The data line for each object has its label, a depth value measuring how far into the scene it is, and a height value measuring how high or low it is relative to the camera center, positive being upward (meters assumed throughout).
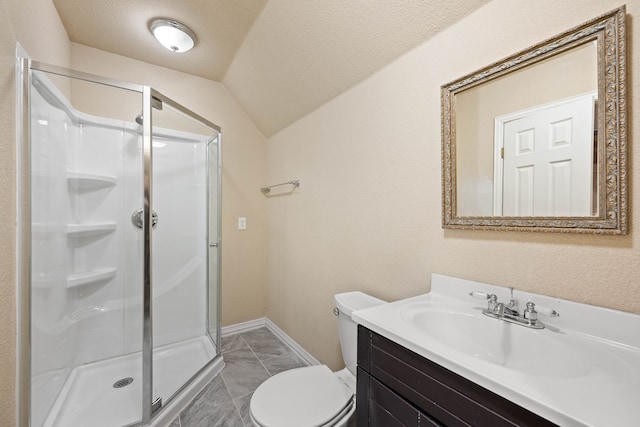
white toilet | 1.07 -0.81
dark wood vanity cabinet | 0.60 -0.49
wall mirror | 0.77 +0.26
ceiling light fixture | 1.79 +1.23
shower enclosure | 1.32 -0.27
